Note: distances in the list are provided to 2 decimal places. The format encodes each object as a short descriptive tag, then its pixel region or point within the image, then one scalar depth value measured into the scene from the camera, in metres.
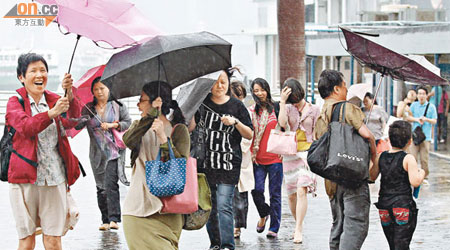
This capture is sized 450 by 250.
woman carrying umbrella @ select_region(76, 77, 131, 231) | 19.69
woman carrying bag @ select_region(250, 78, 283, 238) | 19.14
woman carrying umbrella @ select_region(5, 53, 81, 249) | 13.21
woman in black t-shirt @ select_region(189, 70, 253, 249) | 16.50
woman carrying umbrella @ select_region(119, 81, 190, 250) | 12.19
